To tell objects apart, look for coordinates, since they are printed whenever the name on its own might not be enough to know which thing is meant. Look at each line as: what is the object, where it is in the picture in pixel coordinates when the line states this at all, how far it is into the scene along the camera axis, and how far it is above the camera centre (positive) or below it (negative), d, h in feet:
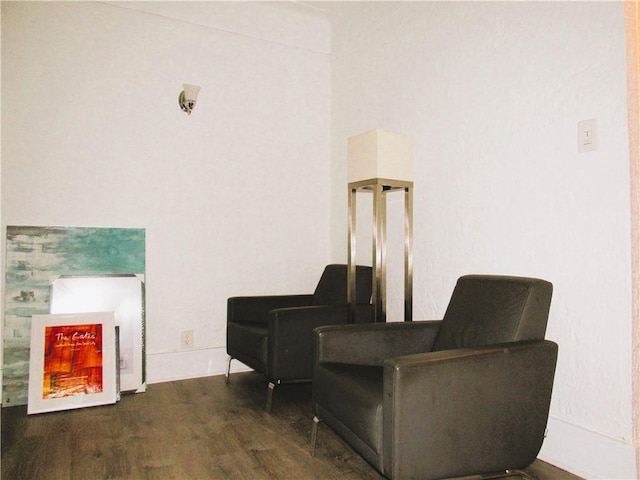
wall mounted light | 10.68 +3.65
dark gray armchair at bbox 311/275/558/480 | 4.82 -1.79
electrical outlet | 10.94 -2.29
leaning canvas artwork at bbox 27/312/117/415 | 8.64 -2.31
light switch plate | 6.14 +1.53
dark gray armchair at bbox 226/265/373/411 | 8.45 -1.66
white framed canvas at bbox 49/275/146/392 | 9.54 -1.25
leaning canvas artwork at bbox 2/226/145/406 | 9.08 -0.43
